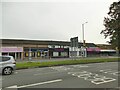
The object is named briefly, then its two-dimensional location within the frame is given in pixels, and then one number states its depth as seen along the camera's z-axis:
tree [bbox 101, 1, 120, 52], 19.73
